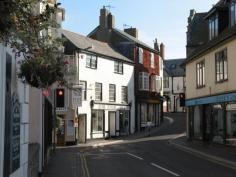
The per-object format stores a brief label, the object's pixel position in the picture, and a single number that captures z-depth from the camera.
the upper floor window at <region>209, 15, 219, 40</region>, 33.94
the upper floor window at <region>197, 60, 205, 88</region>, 36.19
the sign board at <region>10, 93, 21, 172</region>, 7.68
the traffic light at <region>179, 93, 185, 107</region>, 39.24
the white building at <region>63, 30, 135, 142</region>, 45.31
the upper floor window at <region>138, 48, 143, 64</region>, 60.55
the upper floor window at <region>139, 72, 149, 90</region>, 60.56
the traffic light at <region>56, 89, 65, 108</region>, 22.73
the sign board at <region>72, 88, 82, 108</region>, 41.27
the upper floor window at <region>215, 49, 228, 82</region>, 30.56
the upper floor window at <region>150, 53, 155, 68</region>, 65.91
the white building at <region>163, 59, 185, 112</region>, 94.56
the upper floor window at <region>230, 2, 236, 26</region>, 30.33
